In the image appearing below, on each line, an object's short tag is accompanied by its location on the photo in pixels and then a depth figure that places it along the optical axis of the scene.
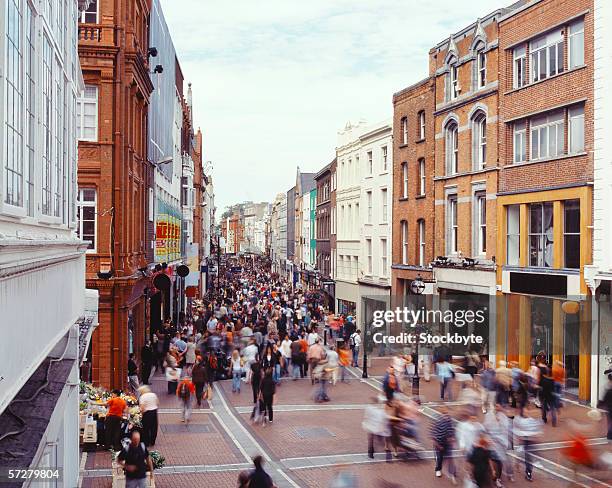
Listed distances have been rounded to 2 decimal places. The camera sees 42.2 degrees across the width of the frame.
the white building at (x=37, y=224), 6.11
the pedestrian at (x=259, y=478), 11.63
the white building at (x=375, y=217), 43.50
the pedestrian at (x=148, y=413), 17.28
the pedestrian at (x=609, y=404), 18.49
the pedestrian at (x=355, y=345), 32.72
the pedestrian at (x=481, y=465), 12.94
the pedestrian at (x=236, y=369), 25.77
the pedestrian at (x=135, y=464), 13.15
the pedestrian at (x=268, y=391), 20.73
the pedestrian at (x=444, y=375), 24.12
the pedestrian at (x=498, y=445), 14.64
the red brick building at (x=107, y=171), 23.70
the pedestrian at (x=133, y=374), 25.00
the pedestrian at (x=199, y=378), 23.42
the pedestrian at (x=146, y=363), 27.64
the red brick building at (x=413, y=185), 37.28
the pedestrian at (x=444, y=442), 15.46
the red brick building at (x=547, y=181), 24.70
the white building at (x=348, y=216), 49.41
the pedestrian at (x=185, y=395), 21.05
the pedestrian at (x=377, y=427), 16.94
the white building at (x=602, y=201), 23.36
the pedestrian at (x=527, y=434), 15.46
